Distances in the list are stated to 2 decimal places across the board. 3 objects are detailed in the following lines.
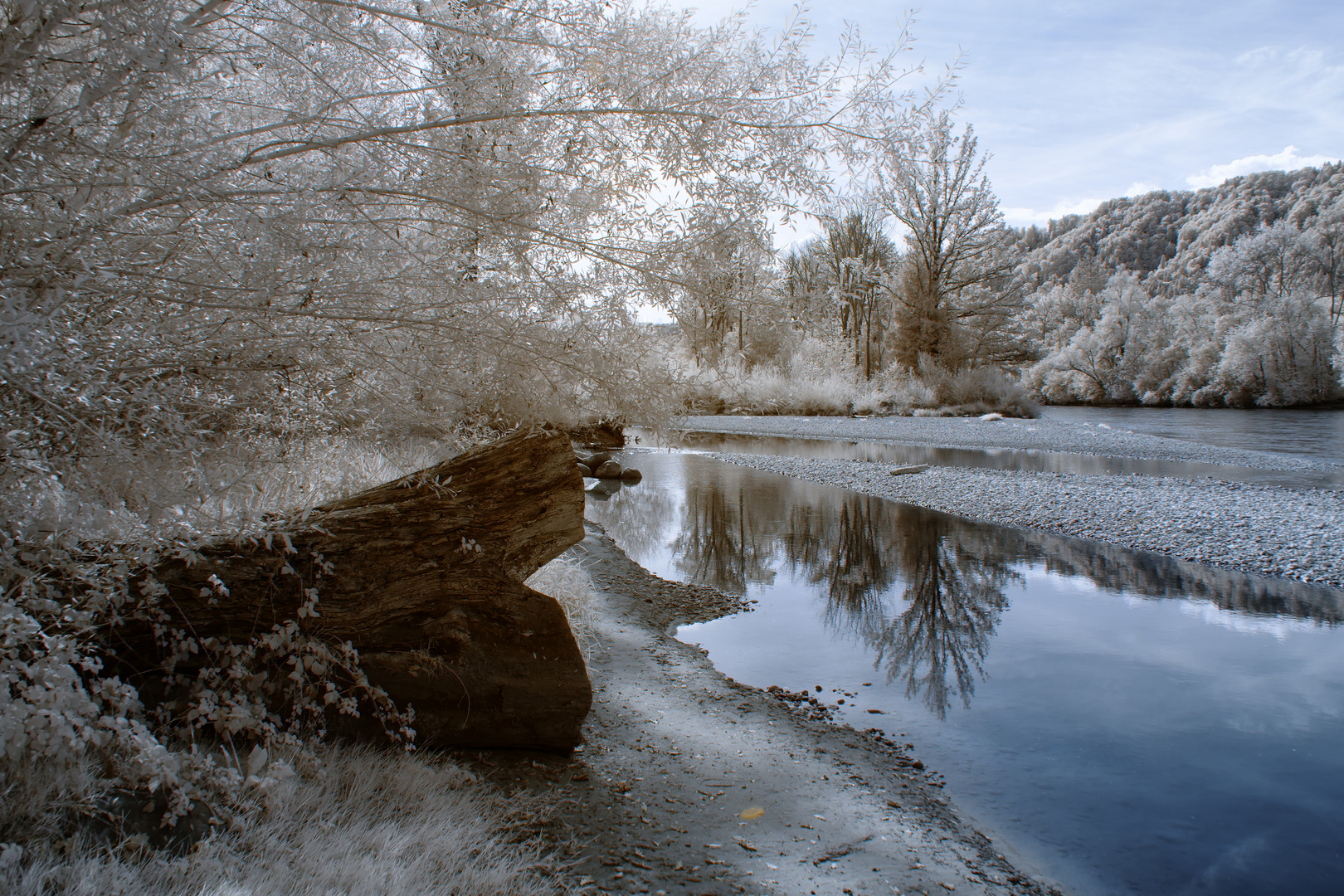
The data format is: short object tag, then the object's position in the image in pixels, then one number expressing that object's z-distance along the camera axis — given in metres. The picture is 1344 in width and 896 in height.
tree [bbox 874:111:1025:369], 27.16
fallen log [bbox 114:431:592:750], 2.96
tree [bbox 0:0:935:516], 2.23
